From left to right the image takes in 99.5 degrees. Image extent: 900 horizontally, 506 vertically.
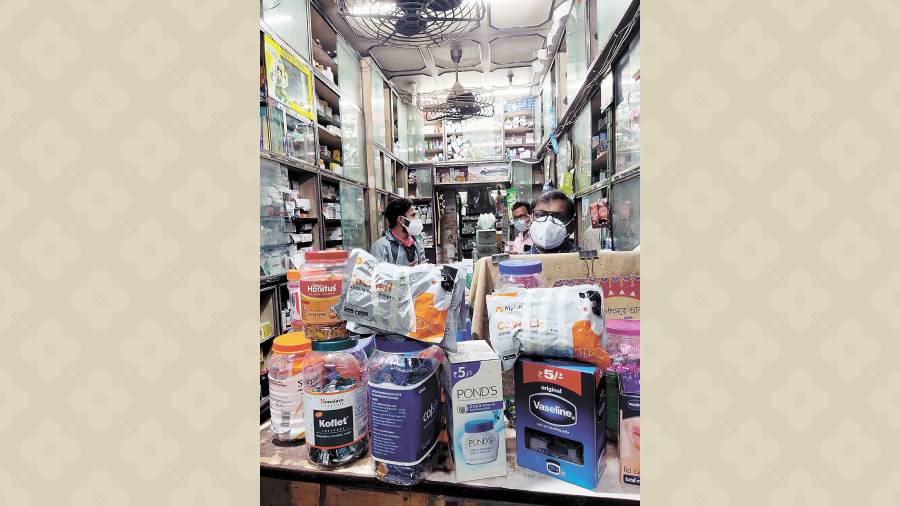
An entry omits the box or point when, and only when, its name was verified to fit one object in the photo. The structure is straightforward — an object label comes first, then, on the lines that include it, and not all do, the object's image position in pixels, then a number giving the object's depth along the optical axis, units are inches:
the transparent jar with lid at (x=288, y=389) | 41.2
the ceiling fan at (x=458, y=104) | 215.5
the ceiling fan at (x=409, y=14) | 116.1
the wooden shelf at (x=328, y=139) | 195.8
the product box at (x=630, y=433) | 31.9
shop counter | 32.7
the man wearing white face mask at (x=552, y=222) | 77.8
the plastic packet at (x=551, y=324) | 32.7
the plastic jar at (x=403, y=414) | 32.6
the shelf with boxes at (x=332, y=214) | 198.7
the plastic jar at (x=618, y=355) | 35.4
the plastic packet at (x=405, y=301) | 34.2
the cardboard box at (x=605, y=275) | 51.1
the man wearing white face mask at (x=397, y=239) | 148.4
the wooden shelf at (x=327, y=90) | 189.0
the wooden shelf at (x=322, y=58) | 198.4
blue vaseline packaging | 31.7
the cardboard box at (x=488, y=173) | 355.9
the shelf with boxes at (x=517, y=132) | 345.4
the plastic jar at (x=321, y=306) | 36.6
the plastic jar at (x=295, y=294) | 44.8
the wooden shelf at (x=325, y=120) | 196.5
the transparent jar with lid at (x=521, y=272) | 41.5
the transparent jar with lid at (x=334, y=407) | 34.6
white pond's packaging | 33.7
